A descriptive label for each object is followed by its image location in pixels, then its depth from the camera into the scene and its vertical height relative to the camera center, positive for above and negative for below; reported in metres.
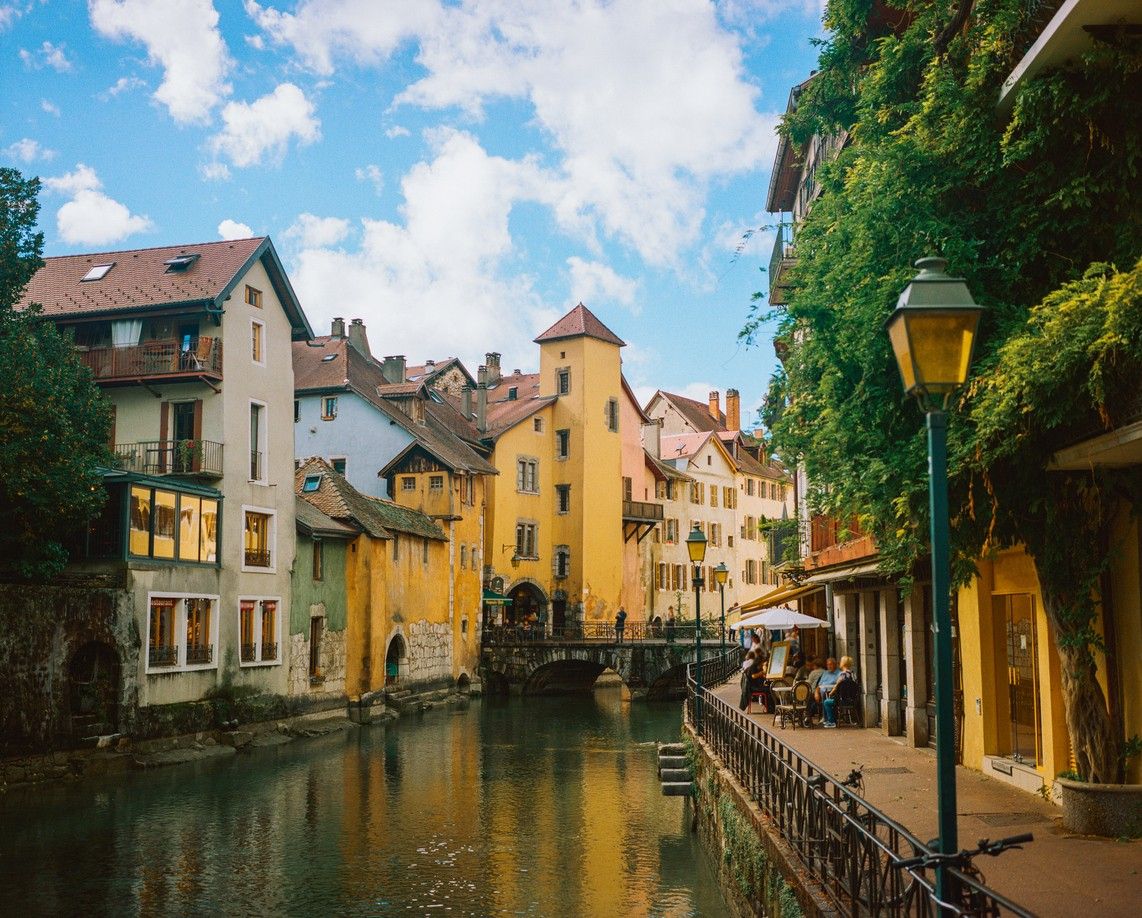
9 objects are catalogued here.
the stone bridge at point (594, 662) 51.00 -2.02
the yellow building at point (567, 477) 58.97 +6.85
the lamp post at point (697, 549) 21.84 +1.21
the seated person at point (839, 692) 22.25 -1.47
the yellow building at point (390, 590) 40.38 +0.94
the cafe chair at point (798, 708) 22.56 -1.78
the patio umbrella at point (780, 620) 25.12 -0.16
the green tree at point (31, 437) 24.81 +3.83
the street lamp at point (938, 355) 6.21 +1.33
